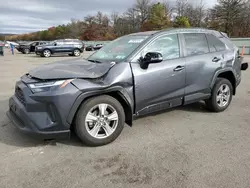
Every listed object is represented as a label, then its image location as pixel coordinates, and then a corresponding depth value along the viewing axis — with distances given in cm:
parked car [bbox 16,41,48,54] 2800
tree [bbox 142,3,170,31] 6047
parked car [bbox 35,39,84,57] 2239
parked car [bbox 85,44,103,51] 3896
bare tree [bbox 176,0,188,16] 6925
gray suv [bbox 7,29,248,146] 310
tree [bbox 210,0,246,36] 4897
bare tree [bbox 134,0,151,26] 7281
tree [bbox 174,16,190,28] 5311
